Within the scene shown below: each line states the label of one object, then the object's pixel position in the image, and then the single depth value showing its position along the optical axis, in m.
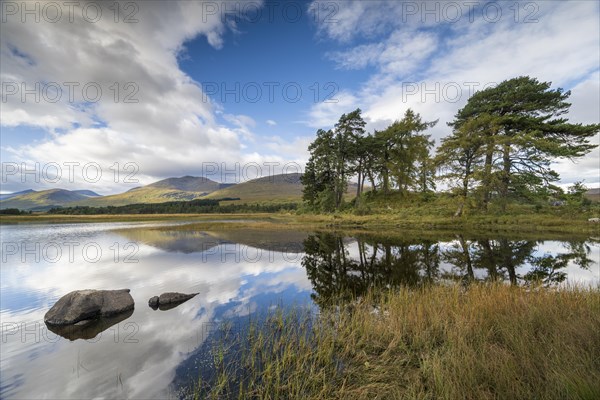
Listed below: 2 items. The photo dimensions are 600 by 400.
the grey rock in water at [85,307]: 8.82
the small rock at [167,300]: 10.30
